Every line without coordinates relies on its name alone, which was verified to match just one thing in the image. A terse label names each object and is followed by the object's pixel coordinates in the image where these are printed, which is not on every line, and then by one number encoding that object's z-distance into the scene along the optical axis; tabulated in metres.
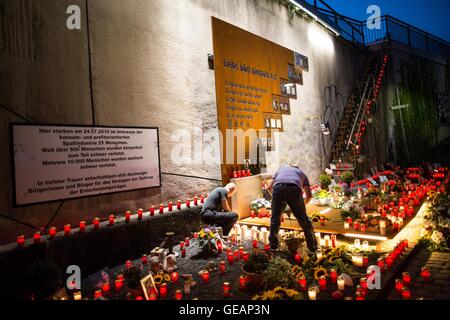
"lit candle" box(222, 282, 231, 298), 4.11
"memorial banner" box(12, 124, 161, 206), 4.81
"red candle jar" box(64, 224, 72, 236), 4.85
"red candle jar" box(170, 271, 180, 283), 4.59
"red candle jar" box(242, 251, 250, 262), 5.23
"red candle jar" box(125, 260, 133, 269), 5.02
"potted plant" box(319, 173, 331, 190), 10.28
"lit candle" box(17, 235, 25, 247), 4.31
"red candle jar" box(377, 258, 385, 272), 4.56
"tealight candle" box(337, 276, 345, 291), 4.07
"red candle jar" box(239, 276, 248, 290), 4.25
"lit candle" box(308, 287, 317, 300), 3.84
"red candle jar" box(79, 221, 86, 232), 5.04
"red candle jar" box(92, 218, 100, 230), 5.21
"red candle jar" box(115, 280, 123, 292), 4.37
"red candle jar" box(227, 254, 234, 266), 5.28
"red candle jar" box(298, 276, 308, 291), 4.12
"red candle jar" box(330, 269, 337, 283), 4.29
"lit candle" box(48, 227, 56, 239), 4.67
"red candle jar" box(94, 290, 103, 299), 3.92
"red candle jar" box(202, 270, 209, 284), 4.57
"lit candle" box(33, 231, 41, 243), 4.46
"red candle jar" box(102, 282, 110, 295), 4.29
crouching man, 6.61
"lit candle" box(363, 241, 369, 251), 5.44
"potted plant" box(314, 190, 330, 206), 8.98
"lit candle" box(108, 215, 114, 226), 5.45
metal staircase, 13.22
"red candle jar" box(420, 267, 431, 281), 4.45
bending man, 5.39
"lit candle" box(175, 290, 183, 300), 4.01
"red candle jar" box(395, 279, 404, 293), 4.01
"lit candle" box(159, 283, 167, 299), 4.16
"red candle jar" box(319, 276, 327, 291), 4.12
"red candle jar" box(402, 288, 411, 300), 3.87
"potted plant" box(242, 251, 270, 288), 4.20
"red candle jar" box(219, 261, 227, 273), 4.83
